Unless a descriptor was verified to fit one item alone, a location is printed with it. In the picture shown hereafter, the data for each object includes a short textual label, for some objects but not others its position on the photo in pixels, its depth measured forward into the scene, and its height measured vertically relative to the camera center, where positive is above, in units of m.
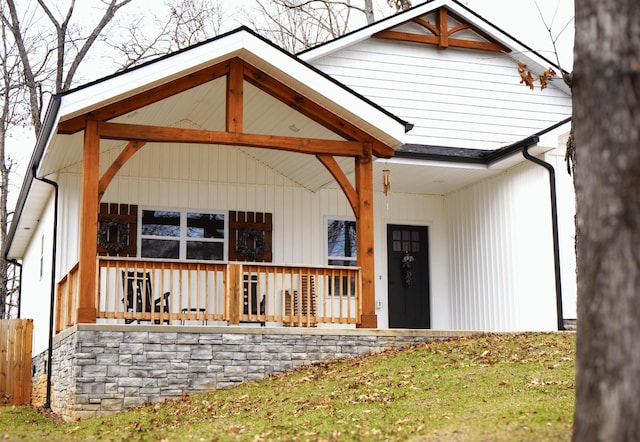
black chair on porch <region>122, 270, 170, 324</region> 10.92 +0.22
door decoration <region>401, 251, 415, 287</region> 15.69 +0.71
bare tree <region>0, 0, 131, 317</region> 24.91 +7.19
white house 11.33 +2.04
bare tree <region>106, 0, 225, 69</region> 27.25 +9.20
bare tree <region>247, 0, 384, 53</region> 27.89 +9.33
